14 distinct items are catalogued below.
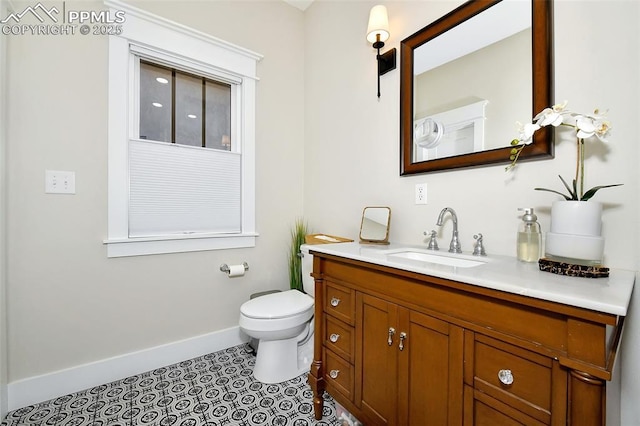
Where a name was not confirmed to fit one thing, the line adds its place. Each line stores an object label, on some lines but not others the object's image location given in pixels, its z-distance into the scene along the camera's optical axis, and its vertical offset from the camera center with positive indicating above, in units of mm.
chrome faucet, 1311 -110
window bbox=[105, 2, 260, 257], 1726 +496
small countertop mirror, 1631 -77
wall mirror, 1104 +596
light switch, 1532 +159
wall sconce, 1605 +1042
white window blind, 1803 +152
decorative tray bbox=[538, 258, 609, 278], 802 -165
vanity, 604 -361
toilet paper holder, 2074 -417
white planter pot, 844 -62
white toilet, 1630 -711
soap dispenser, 1028 -90
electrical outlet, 1512 +108
